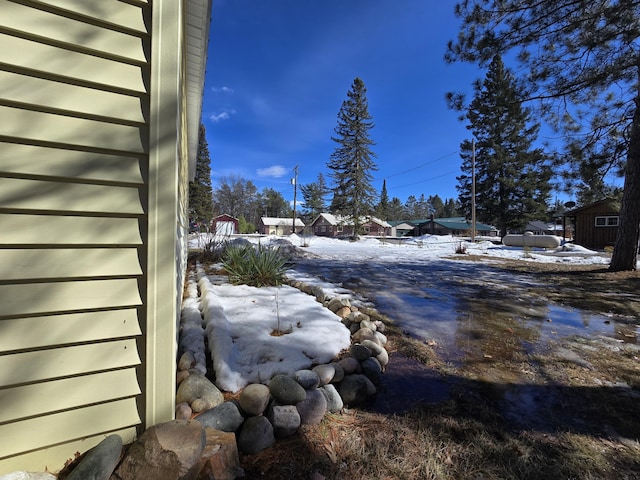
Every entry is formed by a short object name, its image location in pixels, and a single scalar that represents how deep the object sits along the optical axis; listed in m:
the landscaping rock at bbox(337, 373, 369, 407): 1.78
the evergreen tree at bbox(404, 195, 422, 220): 71.88
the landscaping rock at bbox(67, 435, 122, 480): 1.05
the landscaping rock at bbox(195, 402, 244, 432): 1.39
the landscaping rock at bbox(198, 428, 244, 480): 1.14
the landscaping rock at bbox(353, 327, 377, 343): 2.52
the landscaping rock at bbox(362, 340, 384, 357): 2.25
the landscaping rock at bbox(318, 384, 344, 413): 1.68
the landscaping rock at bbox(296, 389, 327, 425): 1.53
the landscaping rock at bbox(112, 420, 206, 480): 1.08
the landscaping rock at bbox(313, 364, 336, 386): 1.83
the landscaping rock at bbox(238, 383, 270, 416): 1.50
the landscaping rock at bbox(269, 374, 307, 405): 1.55
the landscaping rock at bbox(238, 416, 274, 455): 1.34
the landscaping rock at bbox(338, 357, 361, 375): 1.97
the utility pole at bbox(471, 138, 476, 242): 19.97
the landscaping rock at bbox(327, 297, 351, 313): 3.36
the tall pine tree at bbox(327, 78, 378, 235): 25.25
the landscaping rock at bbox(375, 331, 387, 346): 2.56
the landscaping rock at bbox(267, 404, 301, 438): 1.44
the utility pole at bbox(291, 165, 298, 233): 28.94
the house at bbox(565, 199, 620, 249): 15.93
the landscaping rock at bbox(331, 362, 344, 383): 1.89
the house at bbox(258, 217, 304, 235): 46.00
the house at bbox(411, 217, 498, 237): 40.84
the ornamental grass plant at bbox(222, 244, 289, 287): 4.29
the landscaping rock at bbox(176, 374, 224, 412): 1.56
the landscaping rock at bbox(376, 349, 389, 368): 2.24
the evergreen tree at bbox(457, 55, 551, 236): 22.80
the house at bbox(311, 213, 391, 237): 40.00
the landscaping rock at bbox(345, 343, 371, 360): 2.12
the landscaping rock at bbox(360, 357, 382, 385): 2.01
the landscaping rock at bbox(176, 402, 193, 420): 1.46
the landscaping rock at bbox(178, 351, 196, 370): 1.90
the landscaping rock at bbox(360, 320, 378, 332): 2.77
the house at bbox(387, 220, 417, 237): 49.46
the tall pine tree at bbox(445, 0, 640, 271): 5.27
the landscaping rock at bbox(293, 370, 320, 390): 1.73
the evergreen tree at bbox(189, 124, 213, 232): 31.17
